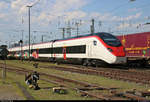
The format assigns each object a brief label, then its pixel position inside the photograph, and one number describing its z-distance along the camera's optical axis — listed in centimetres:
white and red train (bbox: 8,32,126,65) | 1623
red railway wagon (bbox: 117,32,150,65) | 1933
